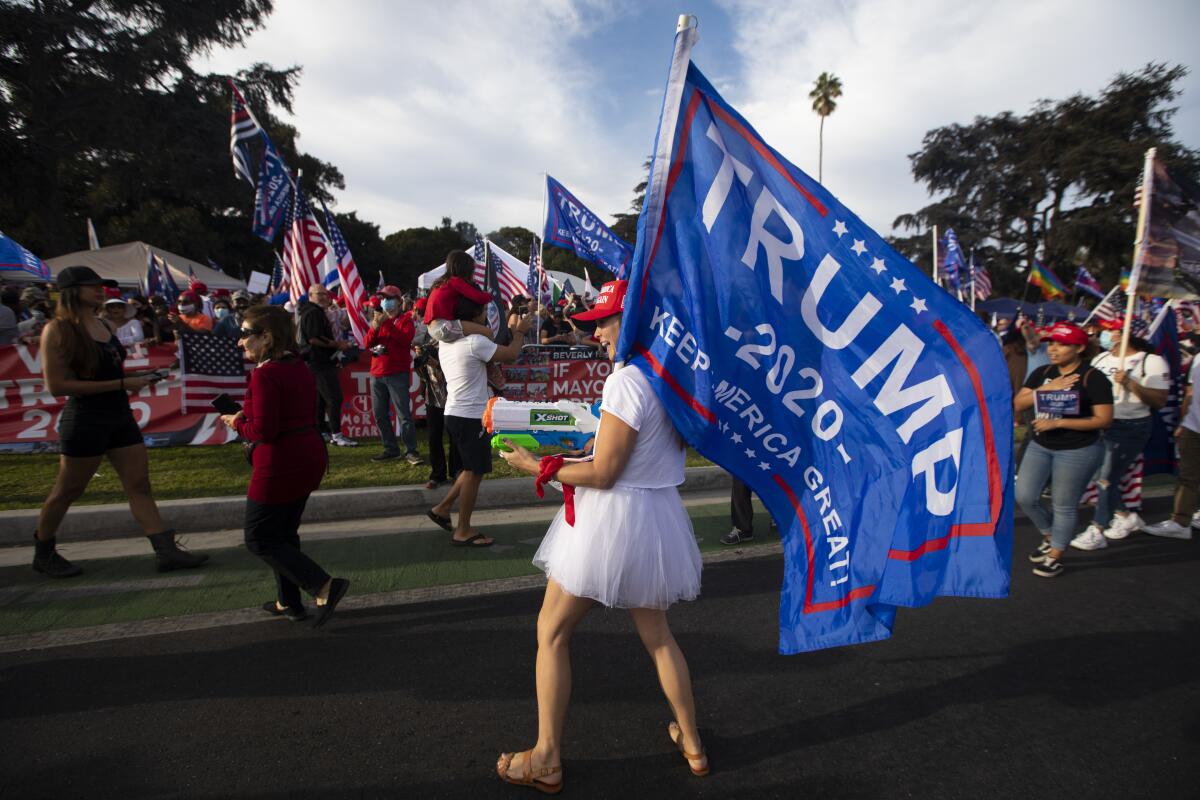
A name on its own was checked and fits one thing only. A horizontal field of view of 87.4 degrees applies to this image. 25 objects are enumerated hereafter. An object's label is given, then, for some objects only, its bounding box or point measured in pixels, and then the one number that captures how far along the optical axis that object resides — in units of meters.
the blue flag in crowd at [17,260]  10.10
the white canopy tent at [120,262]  19.28
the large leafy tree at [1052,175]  36.66
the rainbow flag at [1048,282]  16.84
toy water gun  2.52
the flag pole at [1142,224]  4.77
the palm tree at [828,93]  48.55
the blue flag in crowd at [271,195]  8.41
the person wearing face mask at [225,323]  9.47
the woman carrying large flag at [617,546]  2.09
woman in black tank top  3.79
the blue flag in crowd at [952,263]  16.97
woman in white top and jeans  4.93
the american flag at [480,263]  9.20
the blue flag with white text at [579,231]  9.43
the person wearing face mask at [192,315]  9.52
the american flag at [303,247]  7.74
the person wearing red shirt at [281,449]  3.19
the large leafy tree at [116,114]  23.25
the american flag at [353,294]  7.41
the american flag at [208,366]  7.09
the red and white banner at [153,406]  7.29
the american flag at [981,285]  19.69
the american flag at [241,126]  8.14
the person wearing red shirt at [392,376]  6.87
